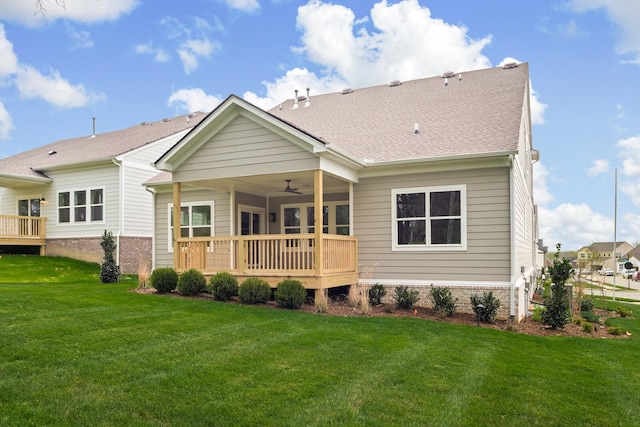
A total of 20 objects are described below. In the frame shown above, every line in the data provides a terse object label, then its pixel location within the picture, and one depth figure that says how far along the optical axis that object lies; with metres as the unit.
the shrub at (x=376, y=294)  12.16
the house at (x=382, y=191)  11.38
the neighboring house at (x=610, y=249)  104.46
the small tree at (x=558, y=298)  10.23
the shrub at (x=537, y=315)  11.54
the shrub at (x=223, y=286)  11.52
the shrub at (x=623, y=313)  14.68
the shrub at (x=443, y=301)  11.03
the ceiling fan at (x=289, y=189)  13.84
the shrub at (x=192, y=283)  12.04
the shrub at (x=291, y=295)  10.80
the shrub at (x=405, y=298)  11.73
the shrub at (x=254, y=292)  11.21
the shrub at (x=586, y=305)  12.91
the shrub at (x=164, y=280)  12.34
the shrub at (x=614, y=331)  10.43
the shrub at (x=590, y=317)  12.01
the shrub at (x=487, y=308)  10.63
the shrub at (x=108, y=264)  15.35
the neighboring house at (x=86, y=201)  20.97
